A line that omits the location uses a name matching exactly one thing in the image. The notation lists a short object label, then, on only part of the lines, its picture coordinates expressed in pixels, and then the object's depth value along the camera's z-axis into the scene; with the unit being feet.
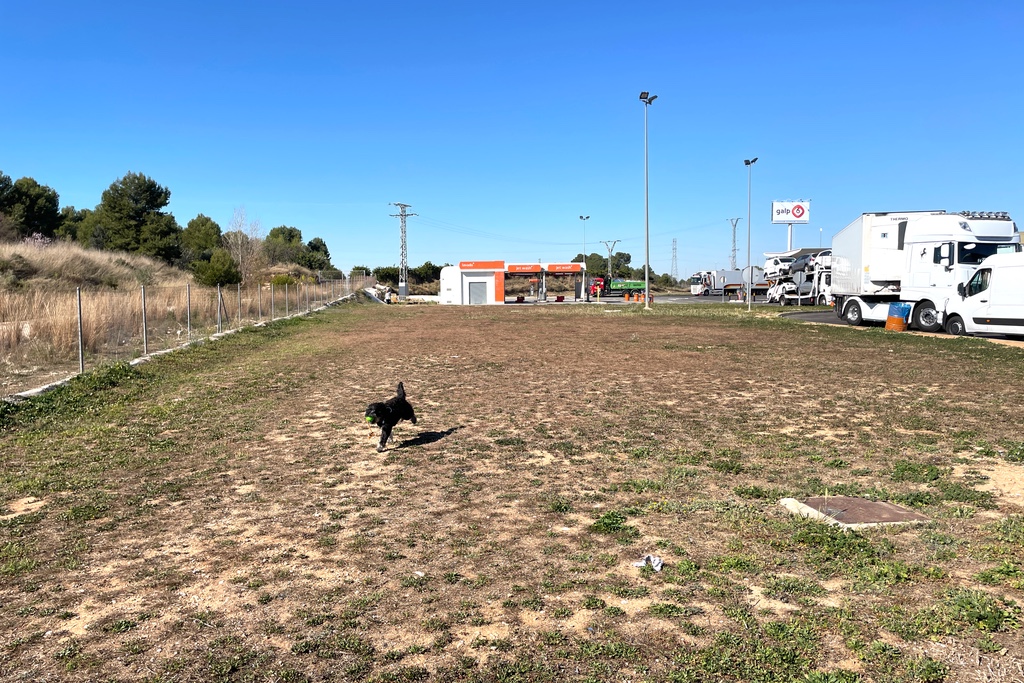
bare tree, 189.26
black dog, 22.06
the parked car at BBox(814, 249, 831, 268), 125.39
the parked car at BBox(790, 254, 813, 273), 140.80
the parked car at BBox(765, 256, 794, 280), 165.27
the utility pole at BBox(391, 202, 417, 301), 251.60
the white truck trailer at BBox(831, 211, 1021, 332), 67.67
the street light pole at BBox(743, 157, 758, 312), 121.78
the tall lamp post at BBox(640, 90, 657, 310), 118.93
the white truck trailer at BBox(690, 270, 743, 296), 210.79
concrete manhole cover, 15.52
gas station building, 190.60
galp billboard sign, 295.48
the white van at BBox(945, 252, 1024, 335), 59.36
